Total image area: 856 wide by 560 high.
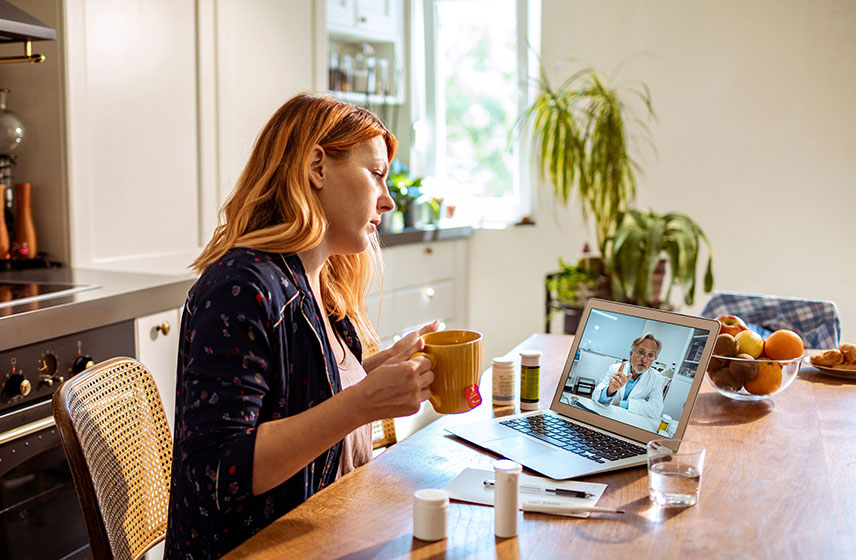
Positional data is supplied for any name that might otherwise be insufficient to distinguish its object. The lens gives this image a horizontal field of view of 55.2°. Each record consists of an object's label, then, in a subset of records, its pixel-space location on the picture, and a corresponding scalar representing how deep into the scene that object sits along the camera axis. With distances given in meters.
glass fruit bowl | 1.55
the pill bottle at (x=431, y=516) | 0.96
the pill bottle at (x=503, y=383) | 1.58
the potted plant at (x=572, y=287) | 3.62
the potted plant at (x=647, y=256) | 3.36
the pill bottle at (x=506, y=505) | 0.98
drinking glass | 1.08
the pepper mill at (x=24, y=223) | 2.38
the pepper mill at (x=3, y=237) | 2.34
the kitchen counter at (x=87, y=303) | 1.70
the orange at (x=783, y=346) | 1.55
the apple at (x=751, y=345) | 1.58
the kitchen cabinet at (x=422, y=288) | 3.88
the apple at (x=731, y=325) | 1.65
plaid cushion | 2.42
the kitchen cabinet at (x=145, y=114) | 2.41
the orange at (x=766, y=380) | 1.55
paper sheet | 1.08
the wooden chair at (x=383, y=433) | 1.76
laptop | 1.26
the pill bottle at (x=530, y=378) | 1.53
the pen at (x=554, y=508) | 1.05
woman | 1.04
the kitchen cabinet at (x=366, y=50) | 4.00
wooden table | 0.95
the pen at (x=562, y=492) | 1.10
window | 4.50
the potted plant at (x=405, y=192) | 4.05
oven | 1.70
